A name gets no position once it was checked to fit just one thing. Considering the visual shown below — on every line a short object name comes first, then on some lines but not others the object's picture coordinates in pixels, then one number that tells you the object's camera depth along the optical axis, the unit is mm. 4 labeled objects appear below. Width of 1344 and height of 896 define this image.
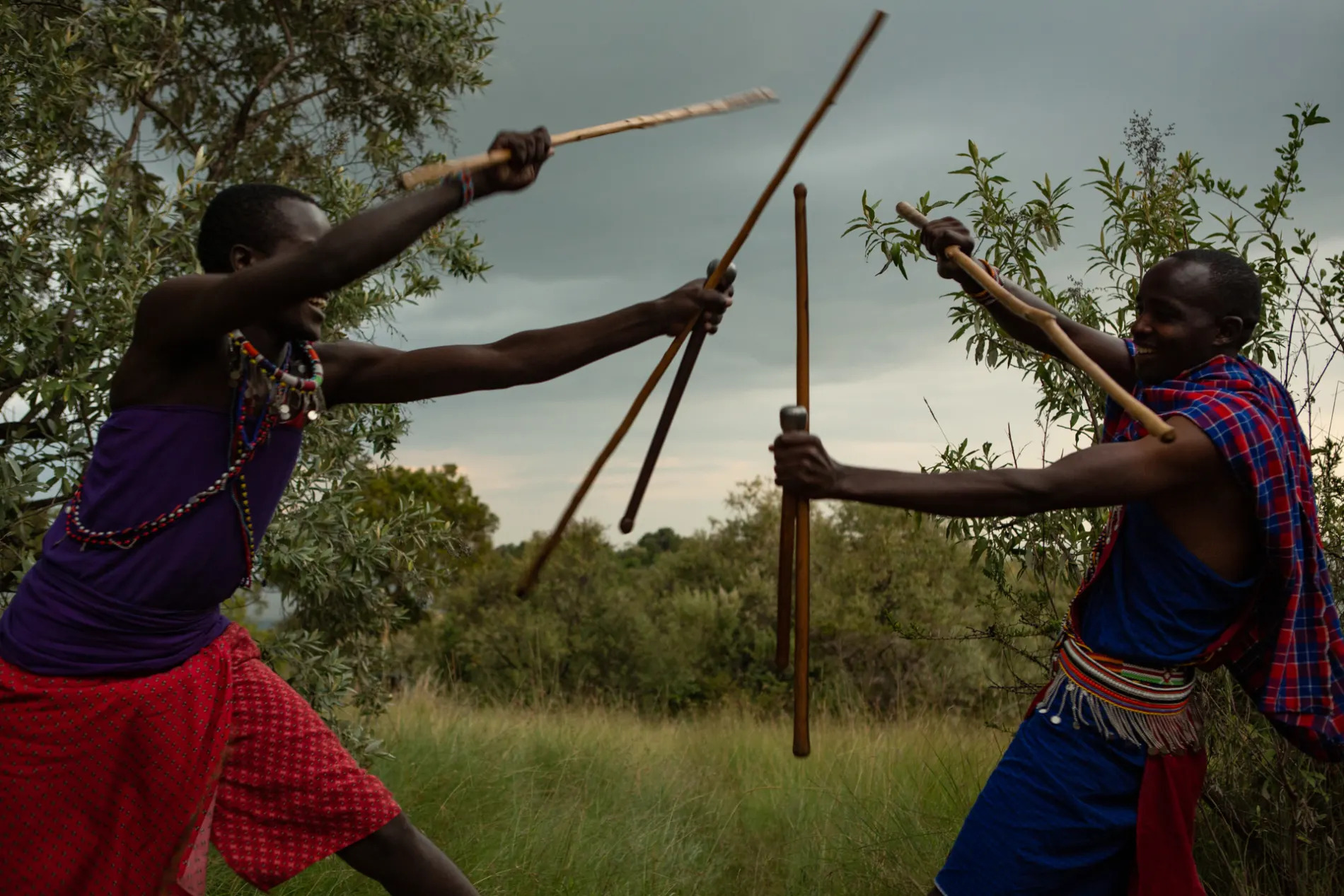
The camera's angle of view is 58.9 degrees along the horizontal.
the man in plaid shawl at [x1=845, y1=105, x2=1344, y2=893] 3631
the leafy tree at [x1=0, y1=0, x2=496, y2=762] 4270
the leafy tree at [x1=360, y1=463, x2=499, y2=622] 13547
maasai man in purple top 2490
